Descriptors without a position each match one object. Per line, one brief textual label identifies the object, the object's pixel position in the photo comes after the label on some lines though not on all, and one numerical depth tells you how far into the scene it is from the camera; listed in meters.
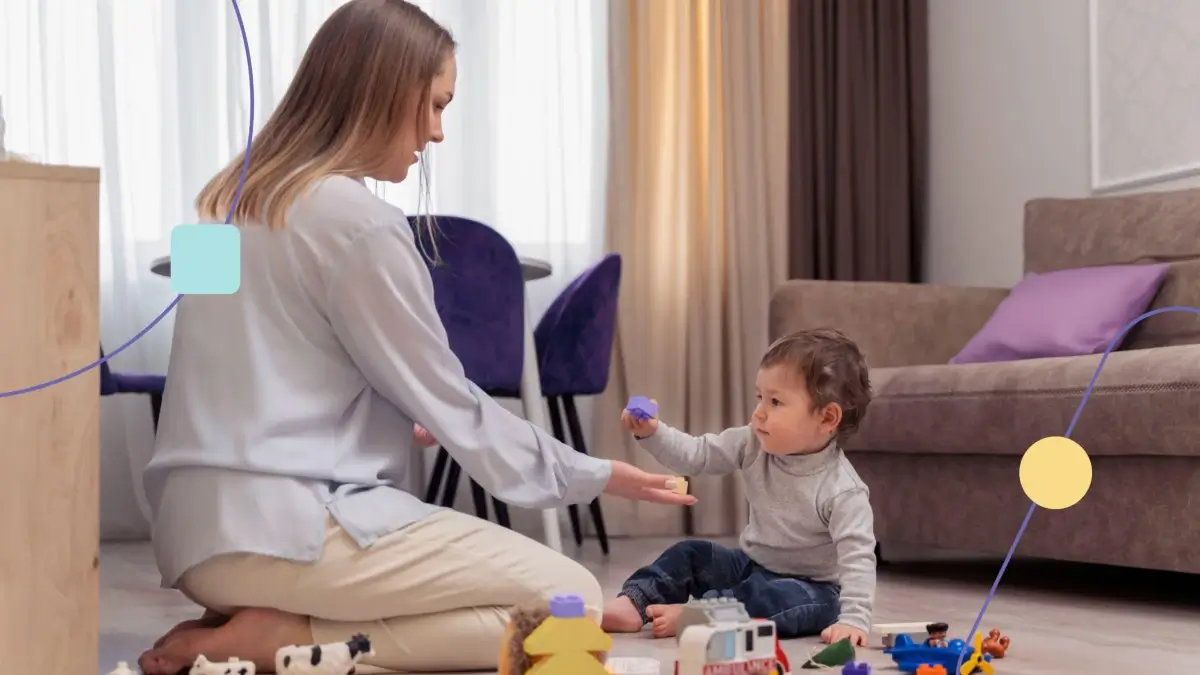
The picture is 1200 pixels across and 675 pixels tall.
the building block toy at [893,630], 1.73
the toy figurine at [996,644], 1.73
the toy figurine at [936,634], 1.71
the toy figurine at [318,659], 1.50
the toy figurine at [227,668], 1.49
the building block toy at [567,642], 1.16
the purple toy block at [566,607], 1.18
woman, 1.56
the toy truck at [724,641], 1.25
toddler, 1.97
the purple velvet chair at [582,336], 3.27
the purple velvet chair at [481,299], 2.92
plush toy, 1.24
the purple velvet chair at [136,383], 3.23
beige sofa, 2.22
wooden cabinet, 1.34
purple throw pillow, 2.81
